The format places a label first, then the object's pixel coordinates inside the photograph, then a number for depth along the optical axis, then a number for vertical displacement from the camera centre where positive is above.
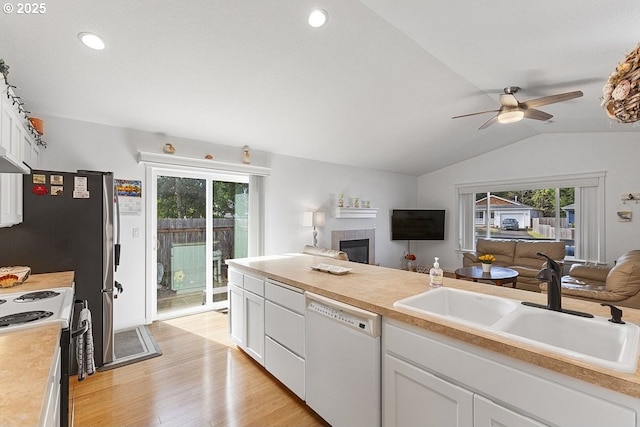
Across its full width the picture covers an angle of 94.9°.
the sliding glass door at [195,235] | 3.89 -0.27
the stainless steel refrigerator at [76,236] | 2.30 -0.17
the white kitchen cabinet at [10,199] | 1.73 +0.11
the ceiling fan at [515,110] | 3.01 +1.11
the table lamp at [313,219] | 4.80 -0.04
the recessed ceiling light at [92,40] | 2.11 +1.28
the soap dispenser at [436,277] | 1.84 -0.38
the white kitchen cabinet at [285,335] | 2.03 -0.88
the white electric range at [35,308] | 1.32 -0.48
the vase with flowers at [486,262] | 4.24 -0.66
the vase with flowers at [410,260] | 6.50 -0.99
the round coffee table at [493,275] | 3.89 -0.80
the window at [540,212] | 4.90 +0.10
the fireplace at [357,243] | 5.53 -0.53
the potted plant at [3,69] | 1.53 +0.77
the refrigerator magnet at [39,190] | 2.31 +0.21
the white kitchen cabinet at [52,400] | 0.81 -0.62
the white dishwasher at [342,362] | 1.51 -0.83
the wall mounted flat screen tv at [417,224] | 6.50 -0.17
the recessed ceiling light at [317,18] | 2.17 +1.50
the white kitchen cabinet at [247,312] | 2.48 -0.88
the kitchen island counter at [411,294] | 0.88 -0.45
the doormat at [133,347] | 2.71 -1.33
